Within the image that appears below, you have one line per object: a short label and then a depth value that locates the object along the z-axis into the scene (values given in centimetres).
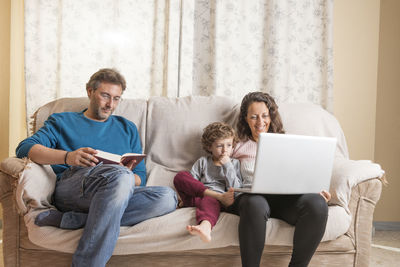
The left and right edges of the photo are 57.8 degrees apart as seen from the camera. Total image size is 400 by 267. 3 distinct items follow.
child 164
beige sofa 145
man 135
